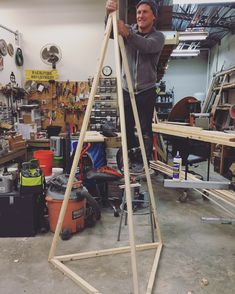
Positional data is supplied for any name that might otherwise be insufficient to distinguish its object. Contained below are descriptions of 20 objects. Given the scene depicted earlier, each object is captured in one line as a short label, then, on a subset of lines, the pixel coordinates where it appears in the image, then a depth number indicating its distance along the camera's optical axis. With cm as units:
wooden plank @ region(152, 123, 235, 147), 247
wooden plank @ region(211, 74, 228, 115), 675
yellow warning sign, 588
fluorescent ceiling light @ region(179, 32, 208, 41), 639
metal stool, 337
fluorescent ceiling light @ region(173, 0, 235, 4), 423
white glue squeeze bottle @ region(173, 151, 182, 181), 285
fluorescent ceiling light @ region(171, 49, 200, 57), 845
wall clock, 570
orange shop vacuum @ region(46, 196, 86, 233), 268
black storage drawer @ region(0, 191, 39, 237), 262
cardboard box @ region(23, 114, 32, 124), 554
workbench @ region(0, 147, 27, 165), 409
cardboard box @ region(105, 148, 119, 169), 392
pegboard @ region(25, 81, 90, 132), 589
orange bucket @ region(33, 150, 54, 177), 349
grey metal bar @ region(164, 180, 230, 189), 254
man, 214
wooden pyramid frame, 173
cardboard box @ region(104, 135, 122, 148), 383
